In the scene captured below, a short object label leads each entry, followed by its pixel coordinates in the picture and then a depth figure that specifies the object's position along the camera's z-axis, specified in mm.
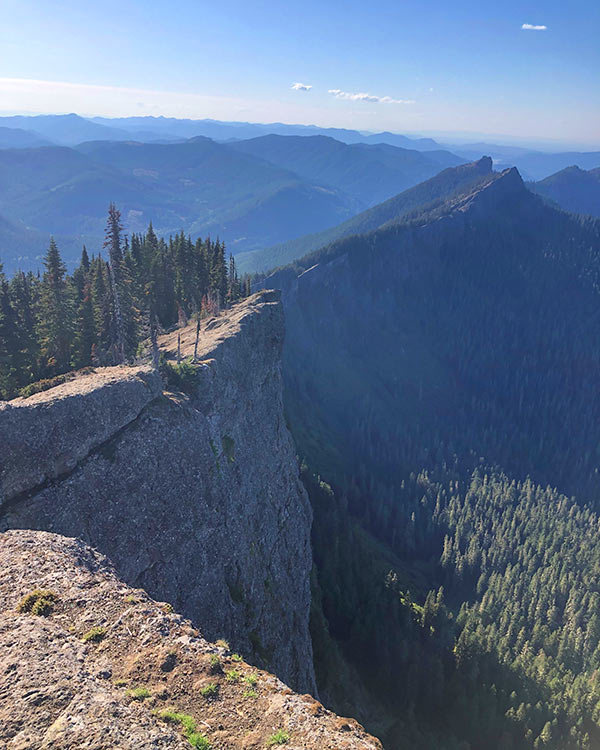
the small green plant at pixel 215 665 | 19875
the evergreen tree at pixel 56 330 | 60094
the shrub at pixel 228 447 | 46125
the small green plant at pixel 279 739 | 16688
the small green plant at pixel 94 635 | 20531
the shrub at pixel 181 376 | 42125
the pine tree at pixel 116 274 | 54125
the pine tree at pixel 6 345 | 55344
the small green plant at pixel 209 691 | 18734
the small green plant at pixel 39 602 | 21312
